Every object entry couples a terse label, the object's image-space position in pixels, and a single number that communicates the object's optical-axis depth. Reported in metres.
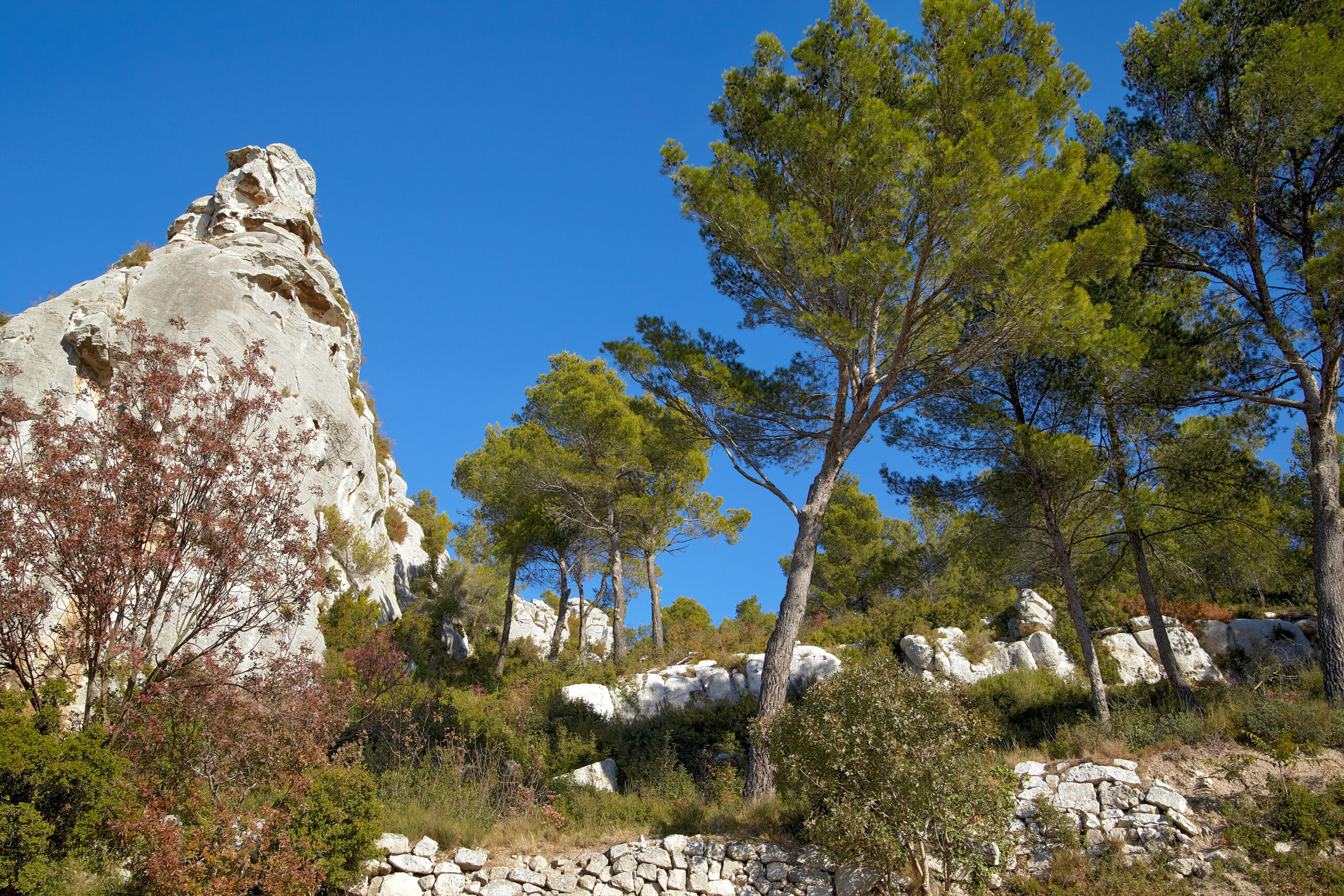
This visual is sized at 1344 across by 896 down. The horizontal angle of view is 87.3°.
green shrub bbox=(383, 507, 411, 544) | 24.89
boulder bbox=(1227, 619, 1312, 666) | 12.43
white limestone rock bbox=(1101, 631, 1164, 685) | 13.09
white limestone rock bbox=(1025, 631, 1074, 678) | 13.83
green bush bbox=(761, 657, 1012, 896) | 6.14
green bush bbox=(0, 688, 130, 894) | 5.01
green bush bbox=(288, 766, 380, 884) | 6.14
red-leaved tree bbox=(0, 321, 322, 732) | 6.06
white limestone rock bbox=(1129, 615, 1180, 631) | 14.03
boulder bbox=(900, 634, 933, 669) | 14.49
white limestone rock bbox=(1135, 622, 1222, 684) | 12.71
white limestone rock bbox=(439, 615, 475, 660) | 21.72
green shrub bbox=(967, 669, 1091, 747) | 10.83
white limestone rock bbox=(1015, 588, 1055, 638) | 15.07
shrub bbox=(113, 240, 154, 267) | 17.57
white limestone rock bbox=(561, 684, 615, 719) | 13.13
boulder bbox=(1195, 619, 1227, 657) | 13.14
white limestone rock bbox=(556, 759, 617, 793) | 9.83
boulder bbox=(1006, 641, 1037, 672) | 14.13
